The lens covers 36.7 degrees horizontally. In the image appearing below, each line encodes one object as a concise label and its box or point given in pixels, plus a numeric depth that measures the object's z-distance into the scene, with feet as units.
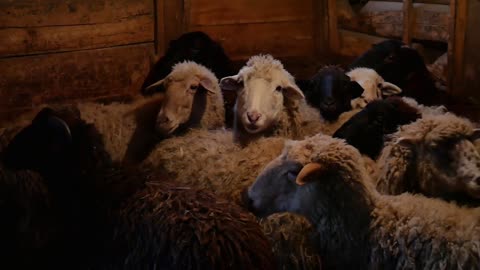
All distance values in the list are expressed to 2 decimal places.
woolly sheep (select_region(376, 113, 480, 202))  15.24
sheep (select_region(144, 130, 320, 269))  14.47
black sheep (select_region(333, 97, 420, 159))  18.26
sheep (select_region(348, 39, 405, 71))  24.95
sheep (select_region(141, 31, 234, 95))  25.21
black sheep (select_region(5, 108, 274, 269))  13.29
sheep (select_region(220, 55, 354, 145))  19.20
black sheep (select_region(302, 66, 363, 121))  21.21
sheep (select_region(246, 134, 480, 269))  12.76
